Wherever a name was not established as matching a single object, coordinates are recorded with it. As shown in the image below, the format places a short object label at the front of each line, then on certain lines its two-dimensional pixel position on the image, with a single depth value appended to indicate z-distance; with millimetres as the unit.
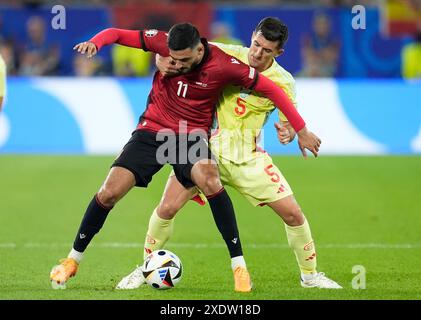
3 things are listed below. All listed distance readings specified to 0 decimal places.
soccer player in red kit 13555
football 13711
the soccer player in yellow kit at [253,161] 13883
